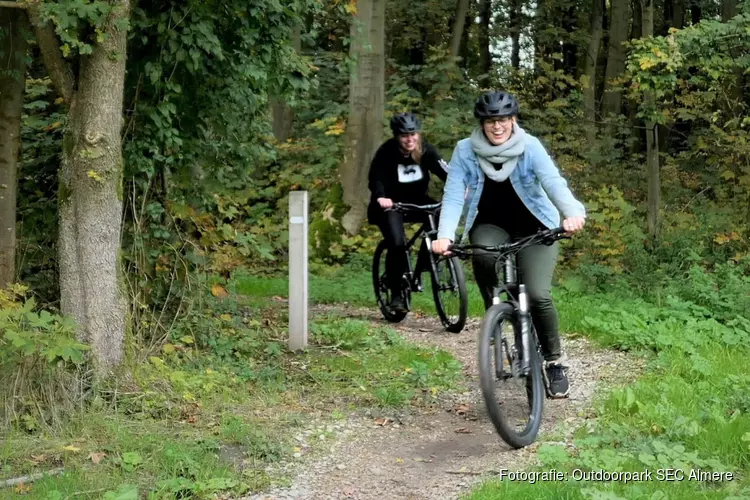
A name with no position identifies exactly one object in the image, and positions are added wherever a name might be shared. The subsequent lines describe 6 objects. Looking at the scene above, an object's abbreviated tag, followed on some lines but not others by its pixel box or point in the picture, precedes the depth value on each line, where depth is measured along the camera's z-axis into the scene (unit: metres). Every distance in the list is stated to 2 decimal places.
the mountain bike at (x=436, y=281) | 8.28
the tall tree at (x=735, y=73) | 12.93
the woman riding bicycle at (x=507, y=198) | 5.21
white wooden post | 7.37
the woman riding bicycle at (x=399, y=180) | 8.30
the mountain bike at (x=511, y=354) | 4.82
